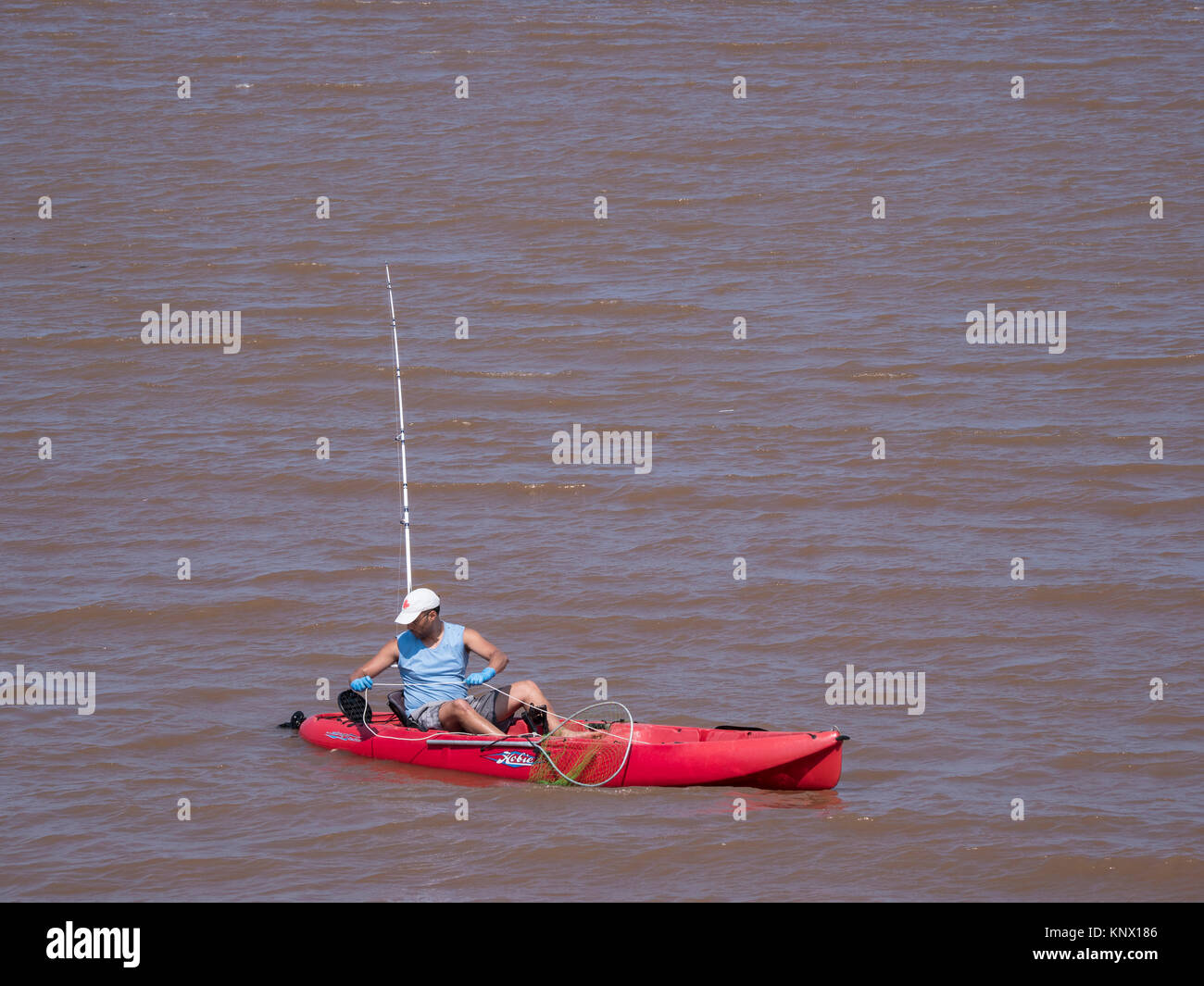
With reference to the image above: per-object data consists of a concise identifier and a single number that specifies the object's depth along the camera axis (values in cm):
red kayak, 1527
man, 1650
